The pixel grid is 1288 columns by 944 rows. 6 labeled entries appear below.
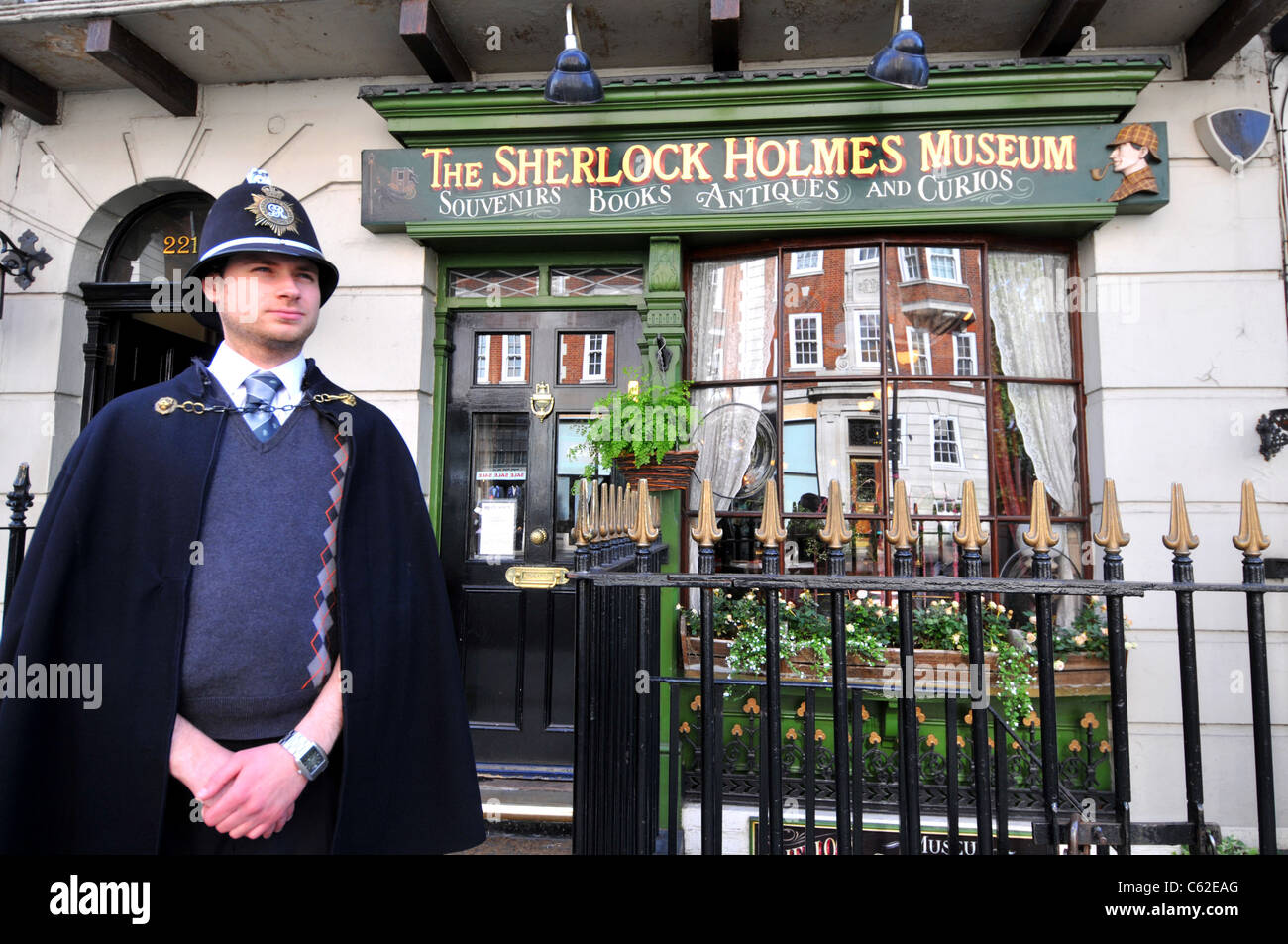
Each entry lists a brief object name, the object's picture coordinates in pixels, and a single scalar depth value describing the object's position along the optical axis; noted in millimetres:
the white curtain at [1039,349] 4656
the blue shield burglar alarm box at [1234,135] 4402
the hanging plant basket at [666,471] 4344
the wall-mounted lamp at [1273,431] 4180
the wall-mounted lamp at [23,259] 4973
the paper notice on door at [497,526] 4941
